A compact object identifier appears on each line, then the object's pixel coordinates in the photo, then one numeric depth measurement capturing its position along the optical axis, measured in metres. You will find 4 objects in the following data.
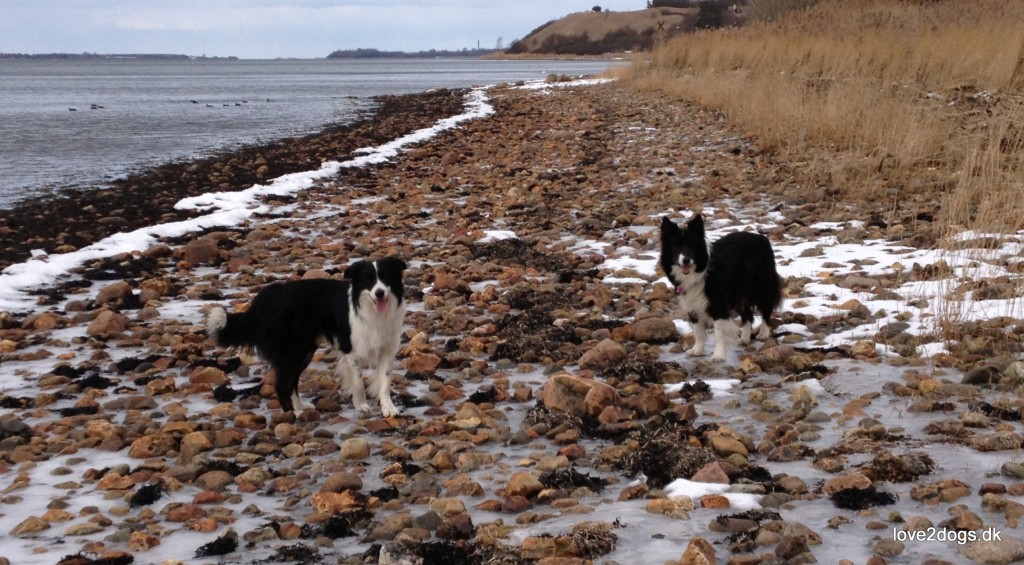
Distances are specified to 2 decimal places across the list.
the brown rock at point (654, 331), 7.09
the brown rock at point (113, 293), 8.69
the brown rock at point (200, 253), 10.56
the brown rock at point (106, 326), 7.63
